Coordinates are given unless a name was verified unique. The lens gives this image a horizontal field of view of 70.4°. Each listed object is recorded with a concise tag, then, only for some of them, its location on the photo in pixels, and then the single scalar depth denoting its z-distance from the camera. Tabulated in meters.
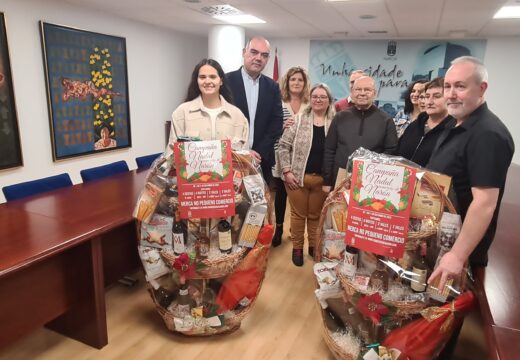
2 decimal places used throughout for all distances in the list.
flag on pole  6.20
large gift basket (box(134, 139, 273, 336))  1.77
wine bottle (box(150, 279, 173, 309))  1.99
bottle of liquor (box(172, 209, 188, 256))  1.84
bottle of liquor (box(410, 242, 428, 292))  1.54
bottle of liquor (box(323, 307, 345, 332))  1.85
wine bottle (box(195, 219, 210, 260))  1.86
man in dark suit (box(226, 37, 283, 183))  2.67
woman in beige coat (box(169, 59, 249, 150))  2.19
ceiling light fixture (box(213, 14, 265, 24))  4.43
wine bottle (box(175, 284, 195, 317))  1.97
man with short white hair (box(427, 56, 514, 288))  1.40
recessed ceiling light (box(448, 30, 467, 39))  4.89
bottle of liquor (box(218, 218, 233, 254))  1.83
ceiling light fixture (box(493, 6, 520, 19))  3.52
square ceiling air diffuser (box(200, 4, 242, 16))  3.94
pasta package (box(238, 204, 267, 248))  1.86
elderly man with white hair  2.38
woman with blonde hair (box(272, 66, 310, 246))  3.11
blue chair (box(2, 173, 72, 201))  2.19
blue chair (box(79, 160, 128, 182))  2.66
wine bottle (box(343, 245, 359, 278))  1.67
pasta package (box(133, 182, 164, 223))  1.81
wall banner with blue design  5.53
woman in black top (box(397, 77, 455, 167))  2.23
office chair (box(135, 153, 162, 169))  3.21
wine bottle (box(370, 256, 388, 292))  1.63
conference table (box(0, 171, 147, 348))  1.51
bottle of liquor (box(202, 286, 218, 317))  1.97
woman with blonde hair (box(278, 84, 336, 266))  2.78
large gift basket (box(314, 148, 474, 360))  1.51
